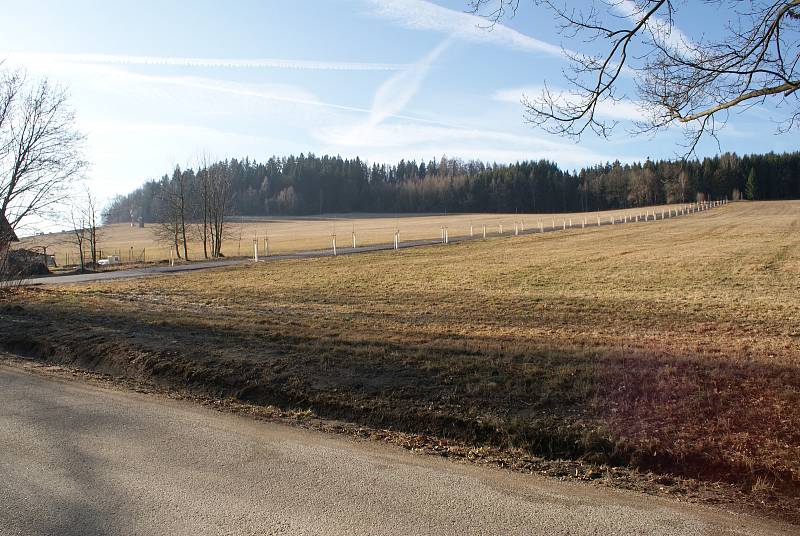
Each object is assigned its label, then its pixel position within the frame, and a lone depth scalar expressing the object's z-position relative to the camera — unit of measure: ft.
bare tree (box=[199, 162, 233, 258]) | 163.22
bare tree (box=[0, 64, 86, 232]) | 69.97
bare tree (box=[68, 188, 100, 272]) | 141.28
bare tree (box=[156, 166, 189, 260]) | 160.66
